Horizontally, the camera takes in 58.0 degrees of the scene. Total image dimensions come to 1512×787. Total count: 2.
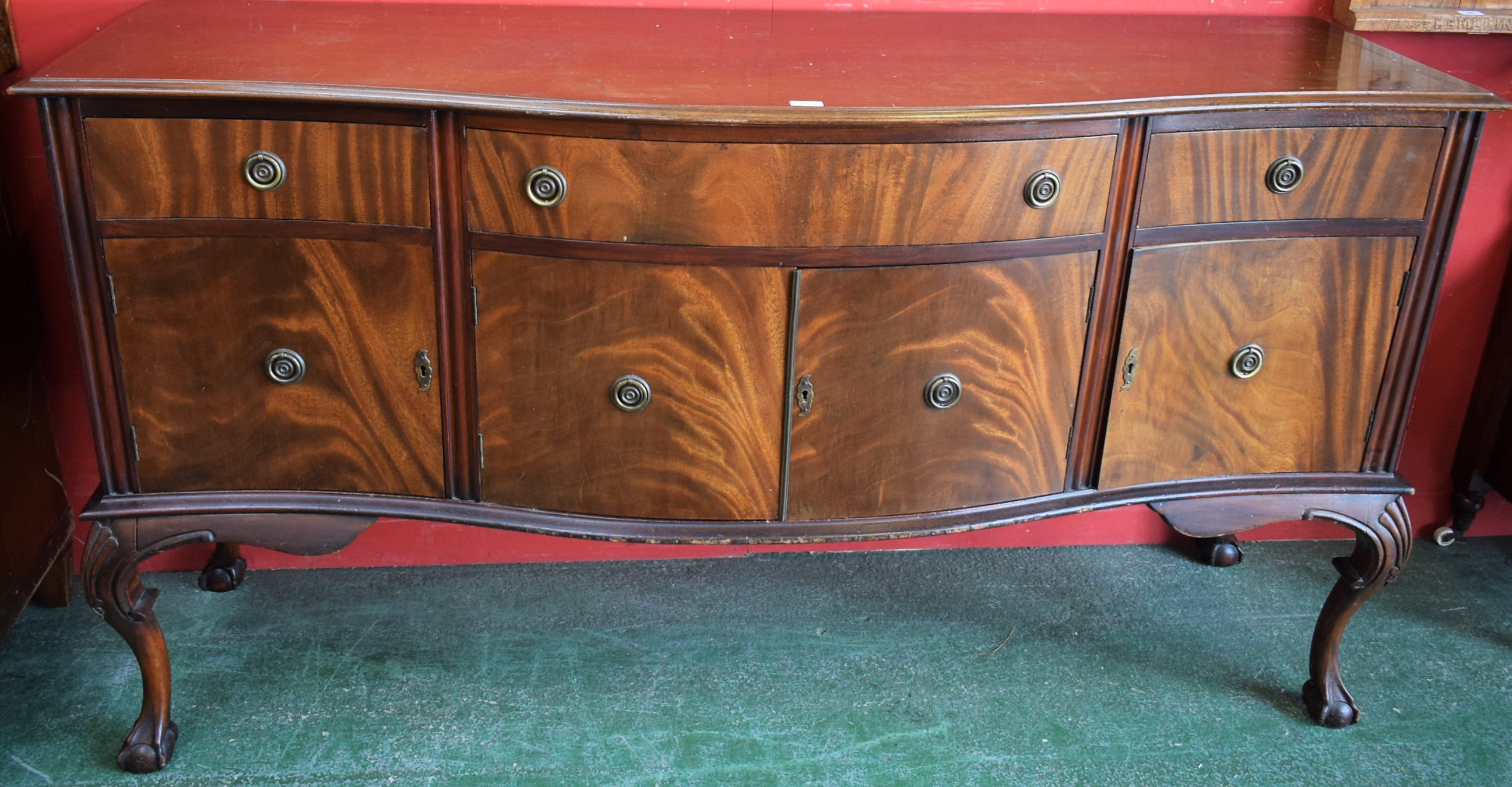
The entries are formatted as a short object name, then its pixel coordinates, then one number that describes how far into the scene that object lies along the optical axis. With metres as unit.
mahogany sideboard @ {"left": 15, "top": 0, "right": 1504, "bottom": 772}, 1.62
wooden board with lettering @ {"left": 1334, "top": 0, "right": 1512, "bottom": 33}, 2.20
